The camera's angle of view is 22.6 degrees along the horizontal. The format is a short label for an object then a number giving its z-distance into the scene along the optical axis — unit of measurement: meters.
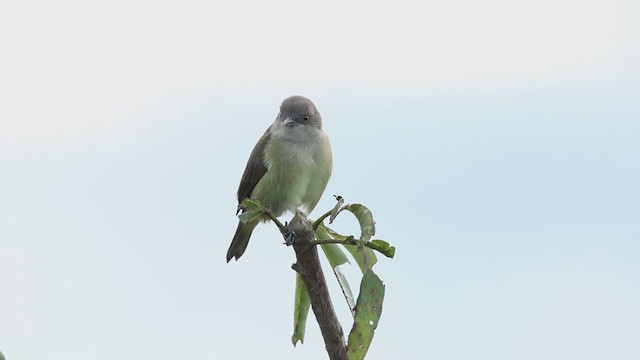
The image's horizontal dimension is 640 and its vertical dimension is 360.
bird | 11.60
